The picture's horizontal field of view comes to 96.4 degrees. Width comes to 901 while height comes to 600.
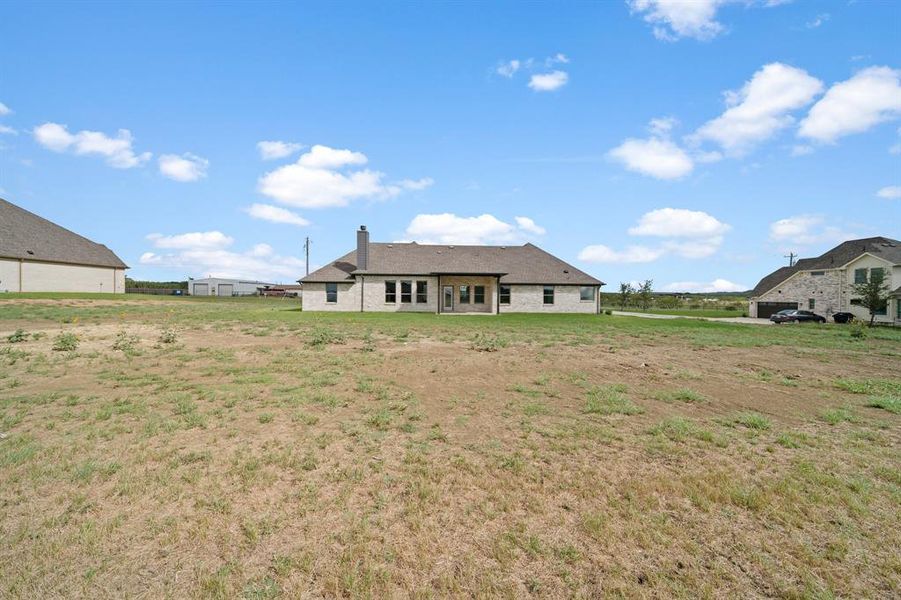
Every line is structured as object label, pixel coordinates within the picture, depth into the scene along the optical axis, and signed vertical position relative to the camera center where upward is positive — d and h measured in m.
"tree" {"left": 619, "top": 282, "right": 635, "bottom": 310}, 53.03 +0.82
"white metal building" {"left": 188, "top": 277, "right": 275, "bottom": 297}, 75.94 +2.44
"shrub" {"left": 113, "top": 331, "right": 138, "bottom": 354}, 11.38 -1.31
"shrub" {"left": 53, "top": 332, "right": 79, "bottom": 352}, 11.07 -1.25
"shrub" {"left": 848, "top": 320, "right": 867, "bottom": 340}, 18.85 -1.54
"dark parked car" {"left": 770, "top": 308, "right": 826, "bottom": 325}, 34.00 -1.40
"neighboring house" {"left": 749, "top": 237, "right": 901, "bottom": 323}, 33.88 +1.90
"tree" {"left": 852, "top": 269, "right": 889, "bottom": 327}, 30.23 +0.51
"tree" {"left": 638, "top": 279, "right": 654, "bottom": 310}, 52.44 +0.81
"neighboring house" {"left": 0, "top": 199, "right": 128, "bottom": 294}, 36.06 +3.97
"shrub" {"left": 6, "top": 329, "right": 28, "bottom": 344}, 11.98 -1.17
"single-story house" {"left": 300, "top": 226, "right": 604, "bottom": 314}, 33.50 +1.29
